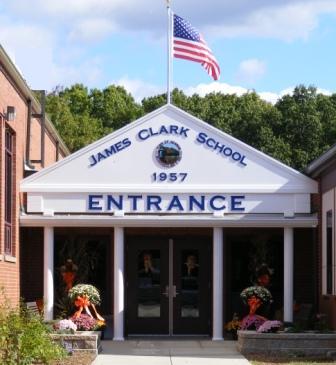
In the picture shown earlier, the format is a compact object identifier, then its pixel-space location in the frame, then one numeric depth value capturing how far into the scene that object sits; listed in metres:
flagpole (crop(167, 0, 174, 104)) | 23.30
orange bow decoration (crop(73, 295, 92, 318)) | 21.55
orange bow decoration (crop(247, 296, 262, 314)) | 21.80
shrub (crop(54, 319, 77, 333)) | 19.72
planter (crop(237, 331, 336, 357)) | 19.02
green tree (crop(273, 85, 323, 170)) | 54.44
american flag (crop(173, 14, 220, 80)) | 23.08
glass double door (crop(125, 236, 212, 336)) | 23.62
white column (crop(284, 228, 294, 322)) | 22.25
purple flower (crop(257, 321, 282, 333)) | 19.75
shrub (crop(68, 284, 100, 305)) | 21.72
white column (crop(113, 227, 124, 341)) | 22.22
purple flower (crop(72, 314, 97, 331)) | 20.66
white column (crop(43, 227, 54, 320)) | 22.08
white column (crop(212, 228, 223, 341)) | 22.41
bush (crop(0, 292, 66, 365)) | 13.73
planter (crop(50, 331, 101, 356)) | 18.91
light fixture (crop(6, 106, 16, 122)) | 20.23
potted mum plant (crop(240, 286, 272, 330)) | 21.33
